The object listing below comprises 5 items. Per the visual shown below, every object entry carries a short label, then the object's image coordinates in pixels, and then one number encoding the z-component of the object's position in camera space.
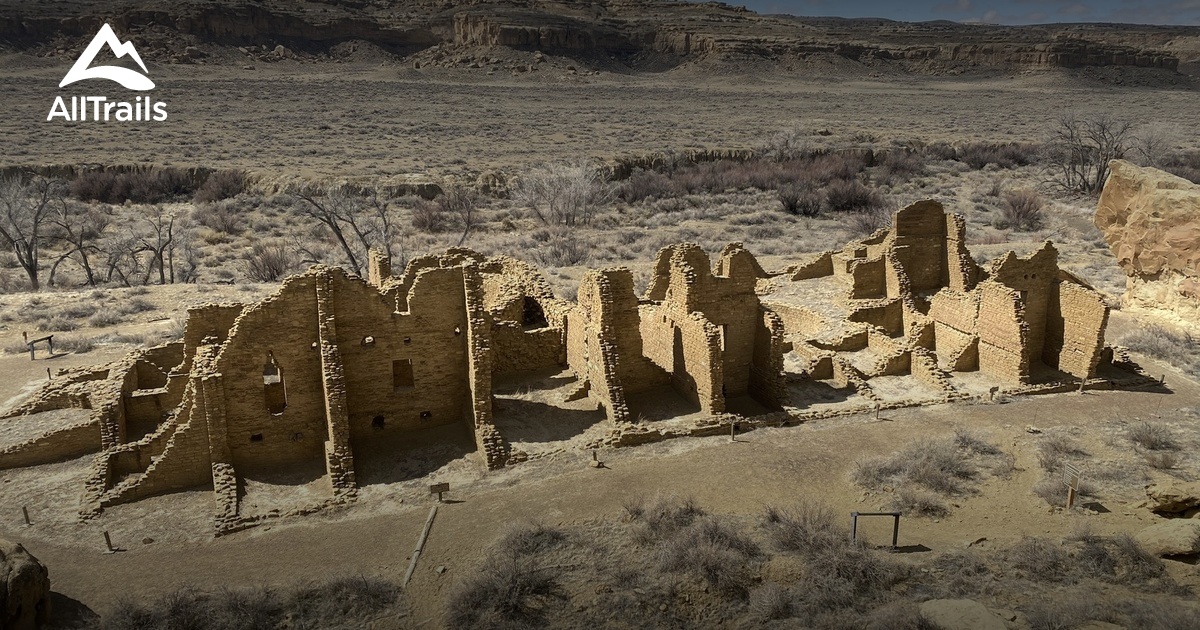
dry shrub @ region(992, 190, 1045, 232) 37.78
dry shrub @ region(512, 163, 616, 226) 39.62
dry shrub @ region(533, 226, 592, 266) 31.62
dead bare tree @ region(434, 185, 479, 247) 39.75
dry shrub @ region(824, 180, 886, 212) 43.19
